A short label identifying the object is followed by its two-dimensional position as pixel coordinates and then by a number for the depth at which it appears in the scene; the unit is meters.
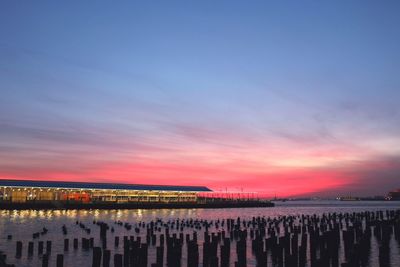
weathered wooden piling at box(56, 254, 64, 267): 20.35
